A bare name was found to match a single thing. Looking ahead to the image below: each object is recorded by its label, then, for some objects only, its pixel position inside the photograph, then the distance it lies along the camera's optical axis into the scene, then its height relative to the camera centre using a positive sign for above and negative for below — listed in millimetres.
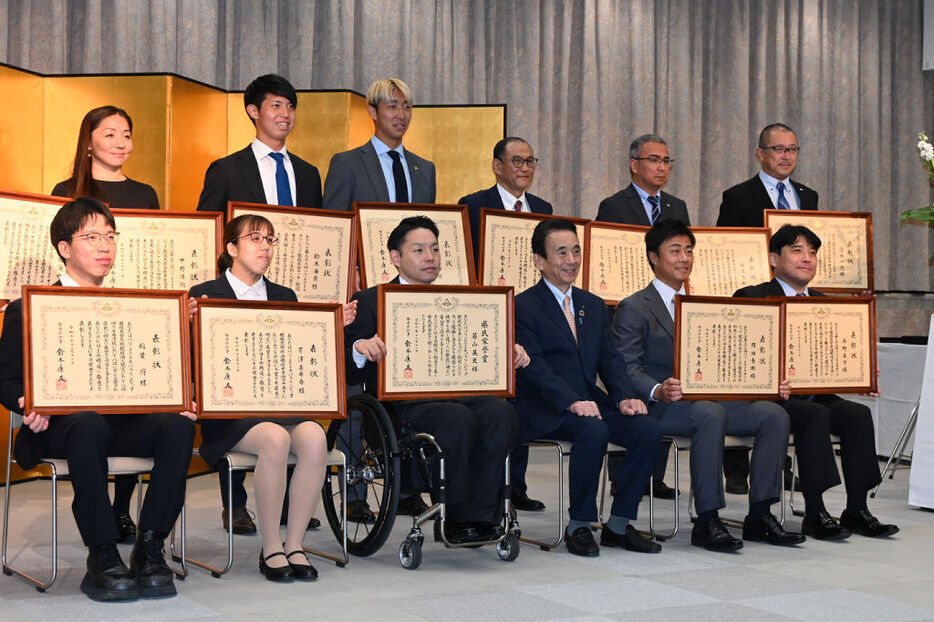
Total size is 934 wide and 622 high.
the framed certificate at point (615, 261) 5219 +245
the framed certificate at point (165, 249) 4422 +244
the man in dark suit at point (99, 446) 3445 -409
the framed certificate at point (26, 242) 4137 +250
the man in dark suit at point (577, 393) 4285 -298
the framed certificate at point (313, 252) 4520 +241
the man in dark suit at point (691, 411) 4449 -374
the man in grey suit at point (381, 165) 5016 +648
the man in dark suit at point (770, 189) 5781 +647
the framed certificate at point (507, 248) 4914 +280
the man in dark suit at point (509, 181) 5332 +617
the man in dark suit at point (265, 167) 4781 +608
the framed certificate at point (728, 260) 5434 +262
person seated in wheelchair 3980 -385
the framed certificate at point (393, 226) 4664 +307
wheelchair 3924 -546
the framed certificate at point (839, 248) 5602 +330
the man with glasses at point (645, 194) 5625 +594
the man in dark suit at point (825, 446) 4684 -530
